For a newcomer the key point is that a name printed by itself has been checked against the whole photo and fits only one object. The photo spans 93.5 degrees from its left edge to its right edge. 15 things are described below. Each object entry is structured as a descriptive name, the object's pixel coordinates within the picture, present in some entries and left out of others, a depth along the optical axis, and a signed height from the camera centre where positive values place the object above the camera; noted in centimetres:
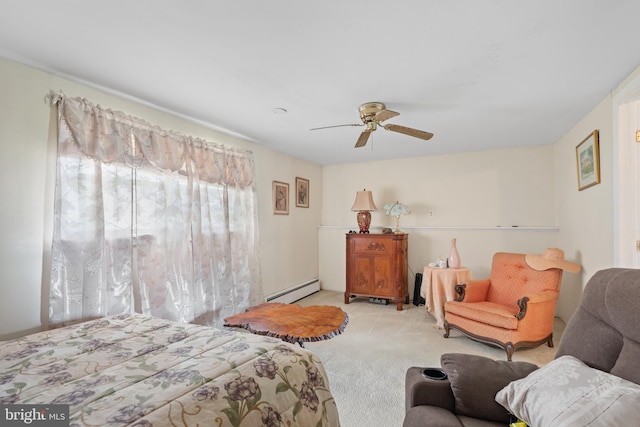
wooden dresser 425 -68
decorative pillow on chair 87 -57
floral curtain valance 213 +65
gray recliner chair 110 -55
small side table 344 -77
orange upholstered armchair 267 -83
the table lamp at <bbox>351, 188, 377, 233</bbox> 461 +20
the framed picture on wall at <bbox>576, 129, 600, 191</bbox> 259 +53
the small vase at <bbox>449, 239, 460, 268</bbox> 369 -48
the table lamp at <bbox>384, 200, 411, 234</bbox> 447 +15
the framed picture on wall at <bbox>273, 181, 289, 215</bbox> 421 +33
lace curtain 205 -1
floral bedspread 98 -60
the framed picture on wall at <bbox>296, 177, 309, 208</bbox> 473 +45
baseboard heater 416 -109
